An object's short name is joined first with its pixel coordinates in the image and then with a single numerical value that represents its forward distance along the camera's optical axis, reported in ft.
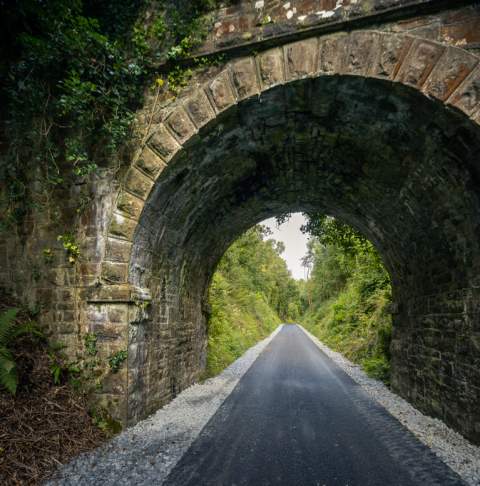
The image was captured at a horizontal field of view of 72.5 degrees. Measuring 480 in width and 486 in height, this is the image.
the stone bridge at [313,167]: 13.09
